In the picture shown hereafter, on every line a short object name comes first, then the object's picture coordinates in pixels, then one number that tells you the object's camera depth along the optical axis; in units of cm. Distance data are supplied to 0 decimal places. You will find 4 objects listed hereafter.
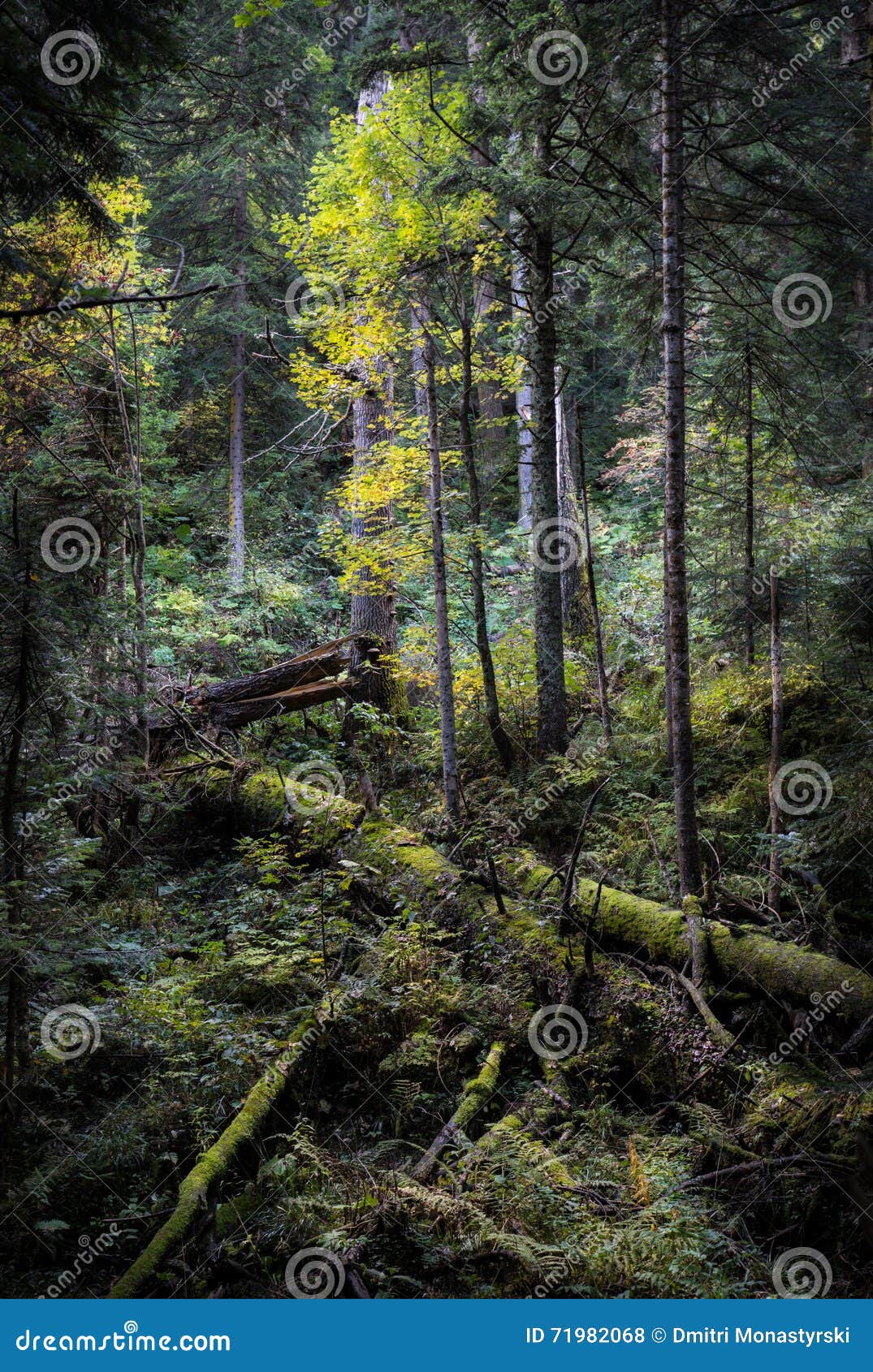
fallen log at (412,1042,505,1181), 501
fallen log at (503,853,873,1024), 545
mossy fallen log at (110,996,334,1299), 412
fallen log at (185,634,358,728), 1163
